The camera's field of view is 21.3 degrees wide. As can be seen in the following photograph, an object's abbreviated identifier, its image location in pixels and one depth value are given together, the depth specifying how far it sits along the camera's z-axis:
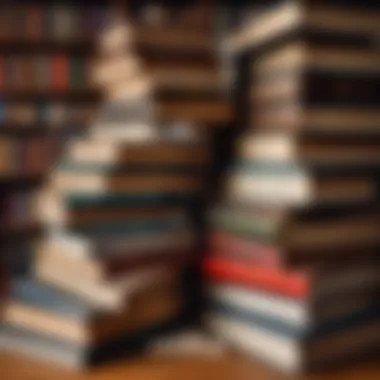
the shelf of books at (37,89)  2.22
